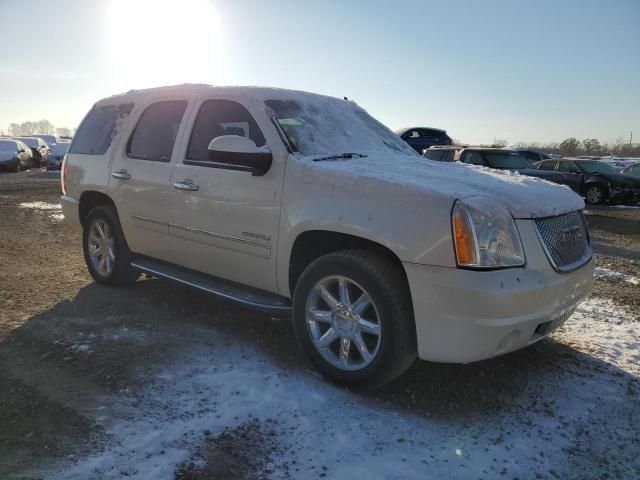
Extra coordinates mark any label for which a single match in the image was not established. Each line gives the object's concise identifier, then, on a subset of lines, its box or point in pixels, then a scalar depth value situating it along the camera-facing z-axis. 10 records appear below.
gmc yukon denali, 2.80
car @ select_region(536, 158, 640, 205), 15.66
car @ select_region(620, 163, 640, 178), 16.58
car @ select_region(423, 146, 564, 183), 13.14
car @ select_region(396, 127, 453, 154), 19.19
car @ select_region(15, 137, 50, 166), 27.95
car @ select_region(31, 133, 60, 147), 34.74
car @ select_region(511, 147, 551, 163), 22.26
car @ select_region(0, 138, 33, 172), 23.38
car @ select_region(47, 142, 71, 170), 23.36
